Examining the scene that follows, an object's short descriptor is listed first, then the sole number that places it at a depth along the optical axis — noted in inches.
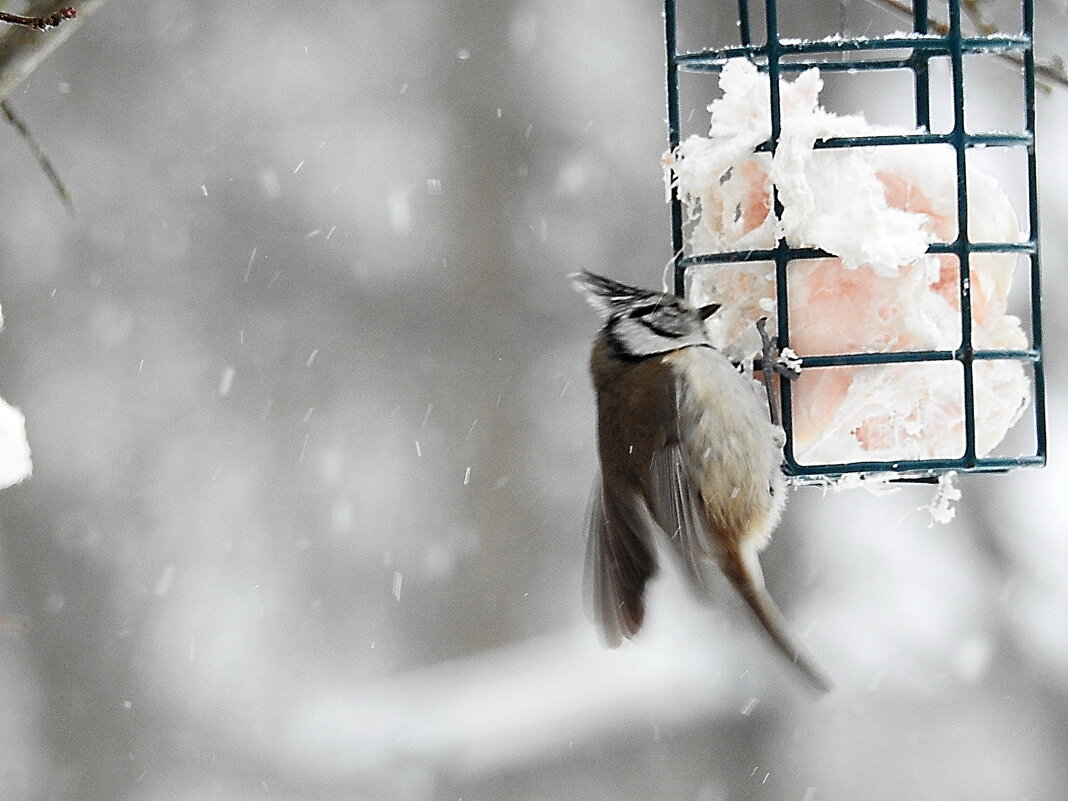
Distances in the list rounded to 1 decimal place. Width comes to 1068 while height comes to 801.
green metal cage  225.3
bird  237.0
